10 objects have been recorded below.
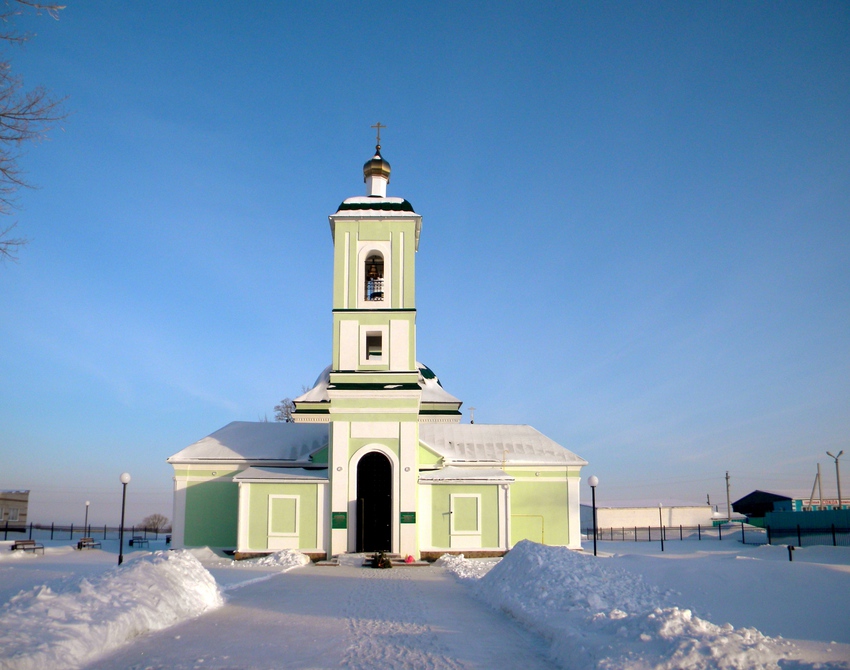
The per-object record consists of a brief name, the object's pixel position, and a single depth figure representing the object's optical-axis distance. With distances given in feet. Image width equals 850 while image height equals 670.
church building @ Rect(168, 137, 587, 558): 76.74
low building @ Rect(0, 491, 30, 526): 161.58
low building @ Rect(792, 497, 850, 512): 178.14
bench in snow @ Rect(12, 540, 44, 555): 80.69
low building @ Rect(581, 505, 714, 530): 185.37
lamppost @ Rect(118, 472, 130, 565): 67.21
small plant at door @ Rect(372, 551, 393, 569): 67.82
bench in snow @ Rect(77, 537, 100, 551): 89.25
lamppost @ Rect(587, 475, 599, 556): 75.12
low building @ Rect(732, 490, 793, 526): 188.65
